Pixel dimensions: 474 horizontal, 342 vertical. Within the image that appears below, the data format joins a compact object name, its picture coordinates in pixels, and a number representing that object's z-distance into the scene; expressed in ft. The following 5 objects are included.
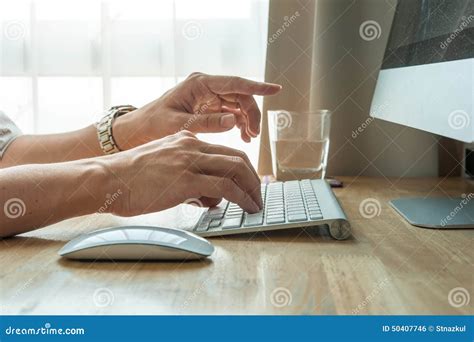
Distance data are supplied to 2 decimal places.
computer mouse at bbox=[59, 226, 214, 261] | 2.06
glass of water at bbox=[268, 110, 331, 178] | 4.27
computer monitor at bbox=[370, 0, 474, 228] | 2.52
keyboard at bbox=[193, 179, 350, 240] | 2.43
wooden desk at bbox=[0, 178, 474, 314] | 1.64
